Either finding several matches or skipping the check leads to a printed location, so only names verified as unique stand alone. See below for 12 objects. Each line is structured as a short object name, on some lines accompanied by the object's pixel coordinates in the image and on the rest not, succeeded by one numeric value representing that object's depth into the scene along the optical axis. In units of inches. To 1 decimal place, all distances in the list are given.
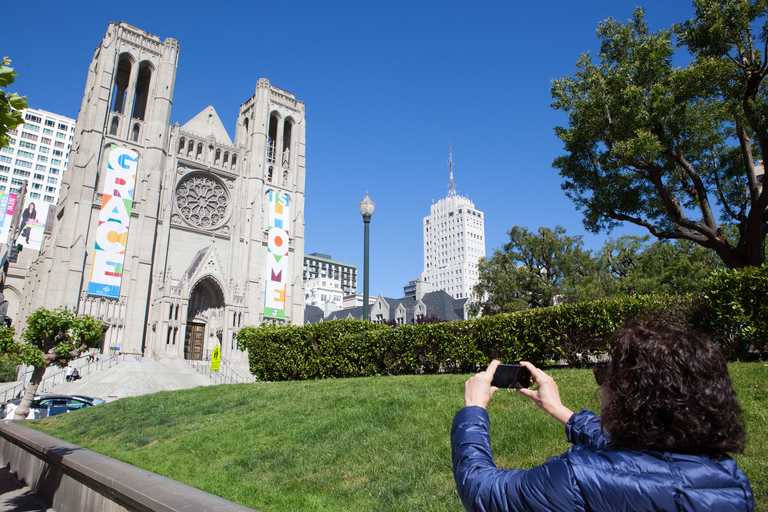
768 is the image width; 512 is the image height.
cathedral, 1441.9
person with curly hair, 57.1
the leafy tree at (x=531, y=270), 1338.6
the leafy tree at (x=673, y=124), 494.6
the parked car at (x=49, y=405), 714.8
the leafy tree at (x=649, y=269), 1240.8
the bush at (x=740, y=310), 366.0
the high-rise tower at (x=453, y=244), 5477.4
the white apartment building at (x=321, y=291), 4853.3
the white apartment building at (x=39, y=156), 3922.2
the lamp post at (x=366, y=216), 576.0
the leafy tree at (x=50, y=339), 705.0
